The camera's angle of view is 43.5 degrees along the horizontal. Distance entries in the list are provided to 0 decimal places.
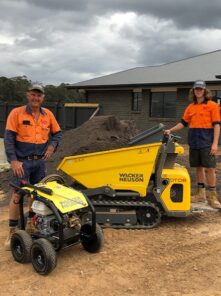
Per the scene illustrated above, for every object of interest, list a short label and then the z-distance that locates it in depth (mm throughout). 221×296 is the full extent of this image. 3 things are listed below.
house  12819
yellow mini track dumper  3680
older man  3215
